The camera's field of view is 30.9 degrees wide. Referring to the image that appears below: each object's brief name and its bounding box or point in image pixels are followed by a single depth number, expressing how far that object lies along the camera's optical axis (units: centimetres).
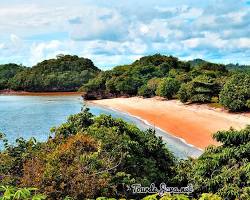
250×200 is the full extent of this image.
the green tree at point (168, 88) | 5956
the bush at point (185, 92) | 5210
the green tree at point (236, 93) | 4125
